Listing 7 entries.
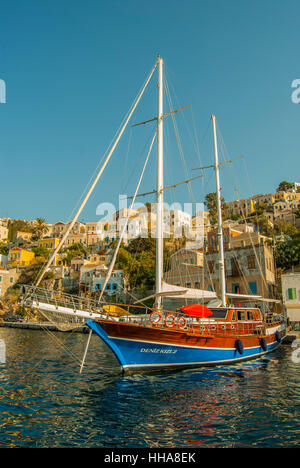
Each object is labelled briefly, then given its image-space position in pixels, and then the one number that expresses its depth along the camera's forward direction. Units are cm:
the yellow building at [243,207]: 10794
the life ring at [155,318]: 1488
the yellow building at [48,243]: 9756
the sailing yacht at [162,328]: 1420
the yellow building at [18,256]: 8666
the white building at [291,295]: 3378
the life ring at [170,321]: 1538
